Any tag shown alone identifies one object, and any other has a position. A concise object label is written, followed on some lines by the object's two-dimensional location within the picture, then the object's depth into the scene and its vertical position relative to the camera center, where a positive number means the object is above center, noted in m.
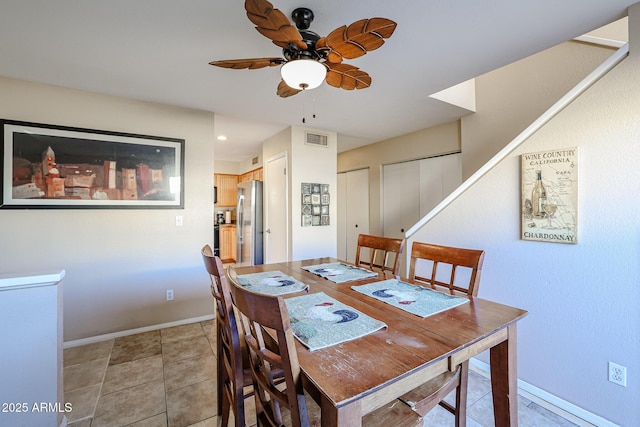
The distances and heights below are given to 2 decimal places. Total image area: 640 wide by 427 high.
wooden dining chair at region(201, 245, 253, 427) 1.18 -0.69
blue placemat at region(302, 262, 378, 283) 1.66 -0.41
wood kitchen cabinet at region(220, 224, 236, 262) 6.03 -0.71
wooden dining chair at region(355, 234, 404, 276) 1.86 -0.27
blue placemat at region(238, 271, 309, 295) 1.44 -0.42
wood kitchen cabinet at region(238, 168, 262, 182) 5.05 +0.75
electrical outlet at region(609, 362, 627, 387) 1.46 -0.91
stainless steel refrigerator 4.64 -0.20
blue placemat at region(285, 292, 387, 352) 0.93 -0.44
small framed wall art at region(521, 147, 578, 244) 1.63 +0.09
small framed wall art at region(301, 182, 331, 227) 3.60 +0.09
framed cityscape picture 2.23 +0.39
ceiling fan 1.17 +0.82
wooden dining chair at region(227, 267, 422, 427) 0.73 -0.52
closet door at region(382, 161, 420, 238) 3.95 +0.20
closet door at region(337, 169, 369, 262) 4.86 +0.02
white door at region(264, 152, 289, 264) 3.76 +0.01
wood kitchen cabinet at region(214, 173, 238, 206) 6.28 +0.55
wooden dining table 0.71 -0.46
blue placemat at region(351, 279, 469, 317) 1.20 -0.43
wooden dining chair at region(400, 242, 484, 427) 1.10 -0.75
